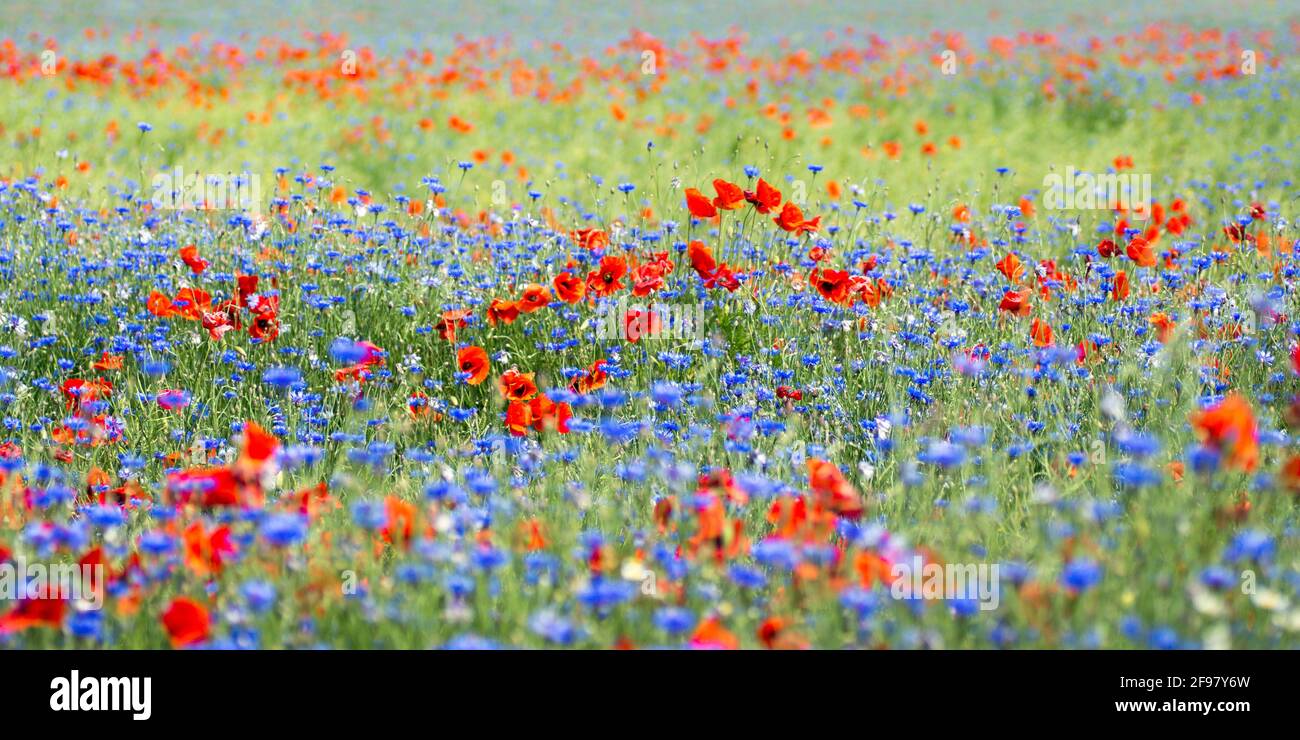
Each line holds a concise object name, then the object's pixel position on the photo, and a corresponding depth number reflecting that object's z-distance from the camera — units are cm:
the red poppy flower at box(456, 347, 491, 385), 766
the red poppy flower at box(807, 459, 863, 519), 456
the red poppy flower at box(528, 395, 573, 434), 636
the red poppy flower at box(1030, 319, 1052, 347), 809
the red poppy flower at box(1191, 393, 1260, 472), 398
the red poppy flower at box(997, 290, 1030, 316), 843
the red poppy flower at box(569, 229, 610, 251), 967
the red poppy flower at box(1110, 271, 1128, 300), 884
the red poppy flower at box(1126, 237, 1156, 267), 881
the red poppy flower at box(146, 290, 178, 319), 813
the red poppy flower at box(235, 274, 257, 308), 842
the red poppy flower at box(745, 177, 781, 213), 841
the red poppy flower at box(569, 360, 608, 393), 730
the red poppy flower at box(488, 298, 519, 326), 797
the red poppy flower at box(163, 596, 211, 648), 397
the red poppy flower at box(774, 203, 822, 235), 856
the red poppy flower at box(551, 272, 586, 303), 839
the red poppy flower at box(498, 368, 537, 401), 720
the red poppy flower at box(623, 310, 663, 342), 845
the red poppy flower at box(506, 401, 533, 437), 670
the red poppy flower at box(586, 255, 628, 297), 852
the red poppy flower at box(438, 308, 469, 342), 852
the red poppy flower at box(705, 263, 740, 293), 856
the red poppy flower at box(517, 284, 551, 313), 795
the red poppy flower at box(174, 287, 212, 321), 812
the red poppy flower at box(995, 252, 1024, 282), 881
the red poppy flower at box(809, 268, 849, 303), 837
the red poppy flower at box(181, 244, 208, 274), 871
